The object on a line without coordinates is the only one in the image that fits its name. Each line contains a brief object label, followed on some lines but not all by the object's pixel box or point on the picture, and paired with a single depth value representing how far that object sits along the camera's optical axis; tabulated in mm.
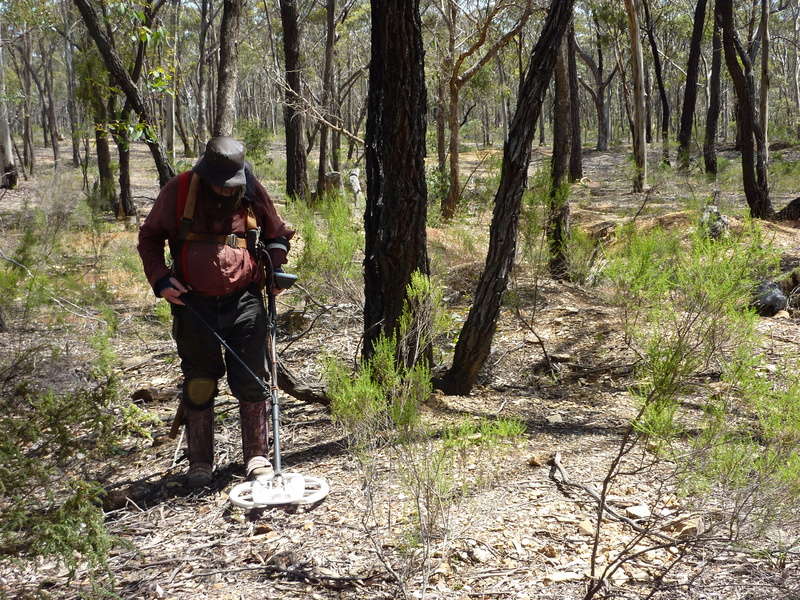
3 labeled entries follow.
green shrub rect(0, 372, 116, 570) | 2205
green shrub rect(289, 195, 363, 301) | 5277
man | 3297
